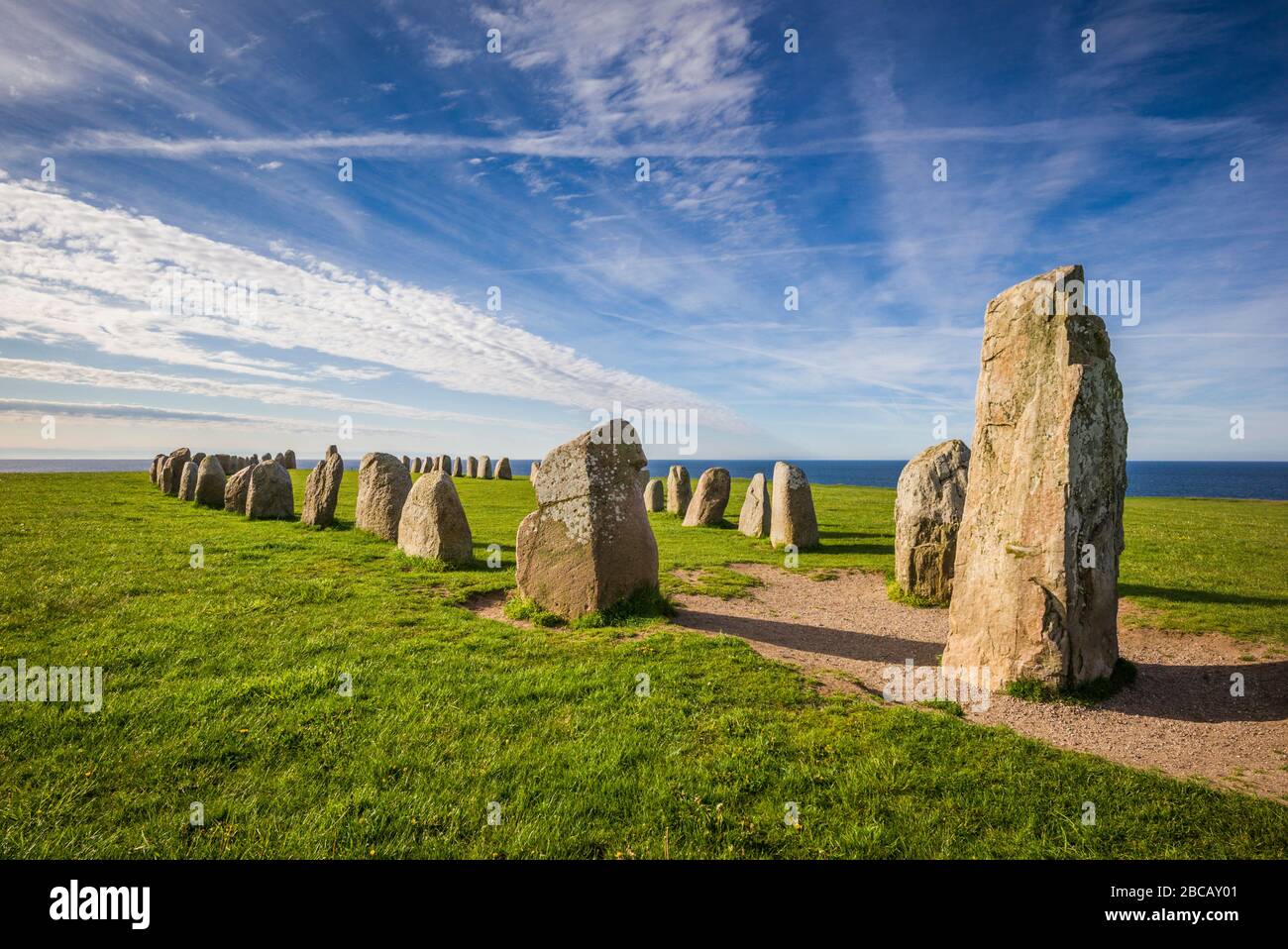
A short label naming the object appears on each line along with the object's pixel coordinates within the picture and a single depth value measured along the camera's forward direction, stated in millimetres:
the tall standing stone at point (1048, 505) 6781
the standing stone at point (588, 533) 9523
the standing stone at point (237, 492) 21797
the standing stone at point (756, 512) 19484
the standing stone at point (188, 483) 25797
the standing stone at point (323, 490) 18672
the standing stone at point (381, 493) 16625
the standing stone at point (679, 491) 25578
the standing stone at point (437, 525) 13652
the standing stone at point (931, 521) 11547
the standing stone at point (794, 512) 17516
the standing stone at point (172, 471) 27984
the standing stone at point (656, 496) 26391
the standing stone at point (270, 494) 20297
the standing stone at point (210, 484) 23875
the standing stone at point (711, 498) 21875
